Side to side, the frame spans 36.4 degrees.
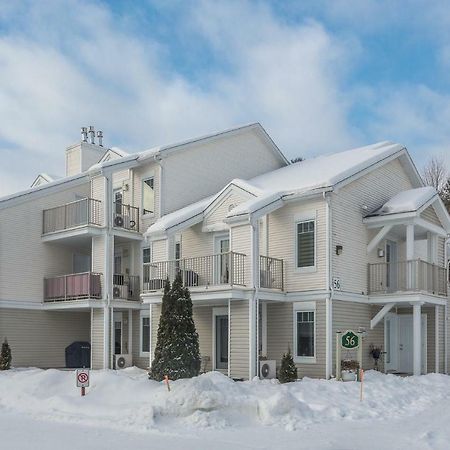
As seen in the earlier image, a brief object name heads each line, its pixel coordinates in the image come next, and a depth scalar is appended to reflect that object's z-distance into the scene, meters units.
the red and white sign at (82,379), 15.93
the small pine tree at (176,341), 17.28
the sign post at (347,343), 18.92
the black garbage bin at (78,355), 28.33
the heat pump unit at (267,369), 20.86
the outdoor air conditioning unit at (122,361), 26.17
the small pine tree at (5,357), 23.84
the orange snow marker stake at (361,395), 16.53
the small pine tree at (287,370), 19.48
